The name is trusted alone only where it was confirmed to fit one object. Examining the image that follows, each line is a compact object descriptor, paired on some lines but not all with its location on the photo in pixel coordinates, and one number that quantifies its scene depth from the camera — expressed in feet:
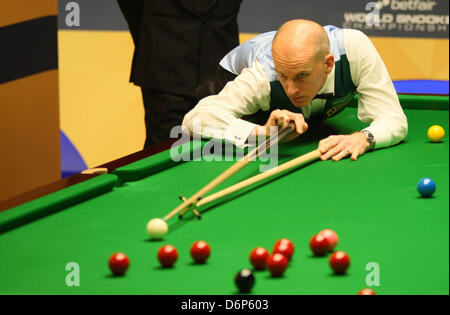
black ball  23.91
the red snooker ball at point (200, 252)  24.61
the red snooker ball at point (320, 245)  24.71
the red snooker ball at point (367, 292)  23.63
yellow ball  29.42
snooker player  28.77
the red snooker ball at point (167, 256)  24.57
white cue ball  25.31
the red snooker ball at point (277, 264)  24.24
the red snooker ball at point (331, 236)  24.75
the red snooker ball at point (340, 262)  24.24
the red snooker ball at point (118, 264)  24.39
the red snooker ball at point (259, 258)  24.43
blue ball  26.40
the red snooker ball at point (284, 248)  24.55
